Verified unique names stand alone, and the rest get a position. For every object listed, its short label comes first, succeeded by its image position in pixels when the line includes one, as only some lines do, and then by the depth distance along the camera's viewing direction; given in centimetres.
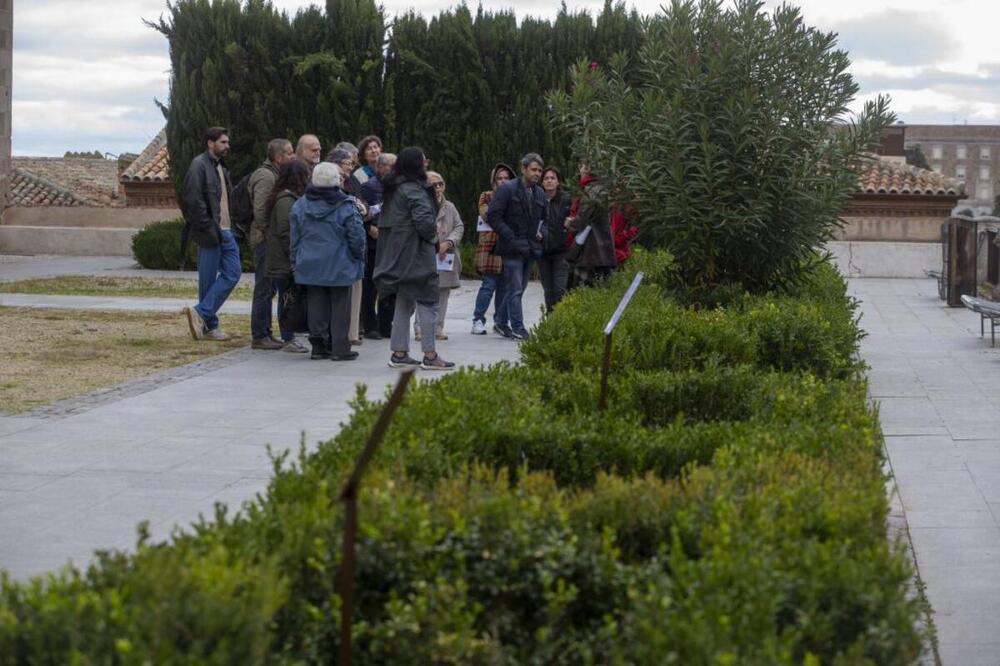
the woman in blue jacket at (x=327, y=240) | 1250
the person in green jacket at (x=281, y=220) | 1318
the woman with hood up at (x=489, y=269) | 1498
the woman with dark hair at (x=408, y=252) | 1196
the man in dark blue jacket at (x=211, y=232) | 1377
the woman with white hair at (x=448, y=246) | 1433
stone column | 2994
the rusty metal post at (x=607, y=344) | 601
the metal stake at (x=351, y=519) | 356
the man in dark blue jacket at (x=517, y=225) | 1473
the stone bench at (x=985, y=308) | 1512
